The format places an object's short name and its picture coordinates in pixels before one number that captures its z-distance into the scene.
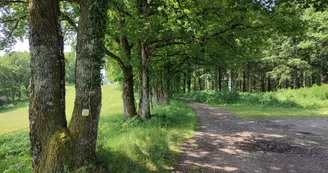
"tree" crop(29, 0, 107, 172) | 3.68
